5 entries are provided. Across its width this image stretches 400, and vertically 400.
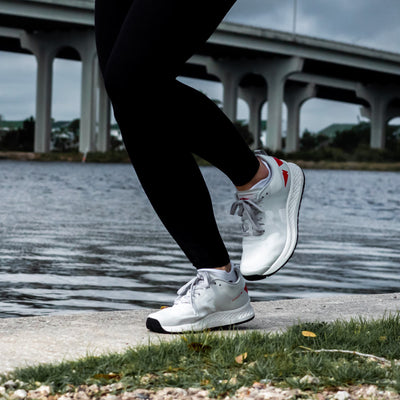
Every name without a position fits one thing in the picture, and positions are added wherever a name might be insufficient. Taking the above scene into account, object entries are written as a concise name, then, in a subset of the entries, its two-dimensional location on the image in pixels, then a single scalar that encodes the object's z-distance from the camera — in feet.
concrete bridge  164.76
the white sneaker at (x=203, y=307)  9.00
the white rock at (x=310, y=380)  6.61
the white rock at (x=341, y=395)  6.25
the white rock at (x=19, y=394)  6.29
